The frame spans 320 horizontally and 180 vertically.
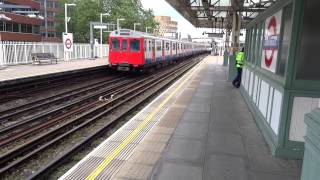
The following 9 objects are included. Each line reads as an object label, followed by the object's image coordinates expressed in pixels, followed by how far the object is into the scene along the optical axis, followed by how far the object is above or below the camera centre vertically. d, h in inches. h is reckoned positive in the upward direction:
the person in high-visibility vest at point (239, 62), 536.8 -27.0
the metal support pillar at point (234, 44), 665.6 +2.3
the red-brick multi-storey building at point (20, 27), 1967.4 +65.8
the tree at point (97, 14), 2305.6 +183.5
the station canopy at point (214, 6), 687.7 +85.5
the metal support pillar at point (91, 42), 1248.2 -8.6
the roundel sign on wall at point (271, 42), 250.8 +3.5
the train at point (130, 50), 804.6 -21.5
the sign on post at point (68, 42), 1027.3 -9.6
